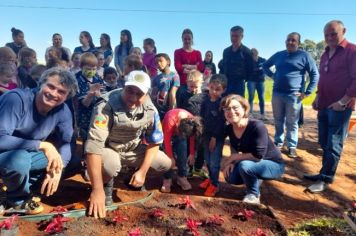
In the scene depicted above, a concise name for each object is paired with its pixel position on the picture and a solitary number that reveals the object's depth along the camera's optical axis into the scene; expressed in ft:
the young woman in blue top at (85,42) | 22.81
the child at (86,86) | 14.10
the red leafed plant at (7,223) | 8.24
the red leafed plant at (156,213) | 9.75
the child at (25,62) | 16.24
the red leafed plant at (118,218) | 9.20
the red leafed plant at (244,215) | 9.90
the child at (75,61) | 19.11
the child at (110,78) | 15.39
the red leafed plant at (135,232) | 8.18
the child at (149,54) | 21.56
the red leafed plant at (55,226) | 8.47
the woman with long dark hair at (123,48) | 23.82
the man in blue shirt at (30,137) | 9.31
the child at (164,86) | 16.26
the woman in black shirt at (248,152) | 11.05
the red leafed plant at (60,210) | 9.39
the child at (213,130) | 12.39
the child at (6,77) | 13.50
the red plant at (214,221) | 9.46
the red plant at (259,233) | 8.51
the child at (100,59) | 21.01
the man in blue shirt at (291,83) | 17.81
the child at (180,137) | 11.82
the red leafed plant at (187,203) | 10.58
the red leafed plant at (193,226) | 8.70
